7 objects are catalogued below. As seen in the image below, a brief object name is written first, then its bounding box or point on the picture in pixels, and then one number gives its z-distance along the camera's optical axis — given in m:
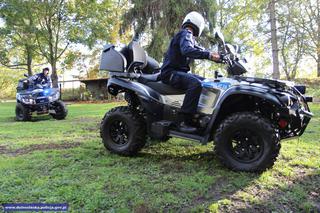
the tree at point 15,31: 16.92
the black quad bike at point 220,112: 3.42
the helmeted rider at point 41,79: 9.83
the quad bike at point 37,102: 9.38
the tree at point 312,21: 18.68
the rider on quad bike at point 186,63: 3.80
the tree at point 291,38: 15.79
